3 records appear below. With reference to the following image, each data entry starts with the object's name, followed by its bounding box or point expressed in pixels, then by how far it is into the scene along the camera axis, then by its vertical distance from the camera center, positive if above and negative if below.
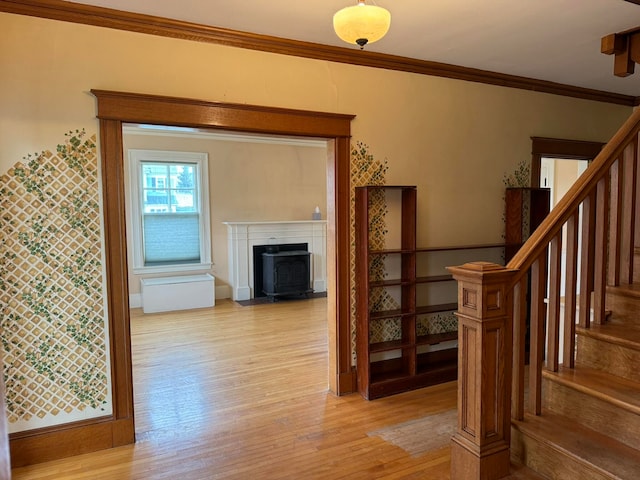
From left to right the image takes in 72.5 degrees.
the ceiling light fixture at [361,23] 2.13 +0.95
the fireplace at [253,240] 7.21 -0.41
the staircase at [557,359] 1.93 -0.72
